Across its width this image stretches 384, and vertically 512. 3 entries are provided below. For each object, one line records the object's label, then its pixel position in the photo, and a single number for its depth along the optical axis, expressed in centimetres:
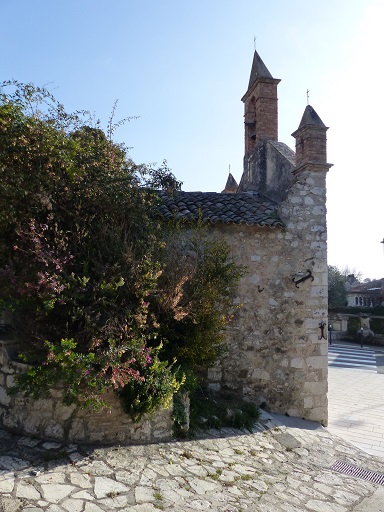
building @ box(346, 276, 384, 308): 3049
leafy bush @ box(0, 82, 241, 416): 495
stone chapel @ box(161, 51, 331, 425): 808
